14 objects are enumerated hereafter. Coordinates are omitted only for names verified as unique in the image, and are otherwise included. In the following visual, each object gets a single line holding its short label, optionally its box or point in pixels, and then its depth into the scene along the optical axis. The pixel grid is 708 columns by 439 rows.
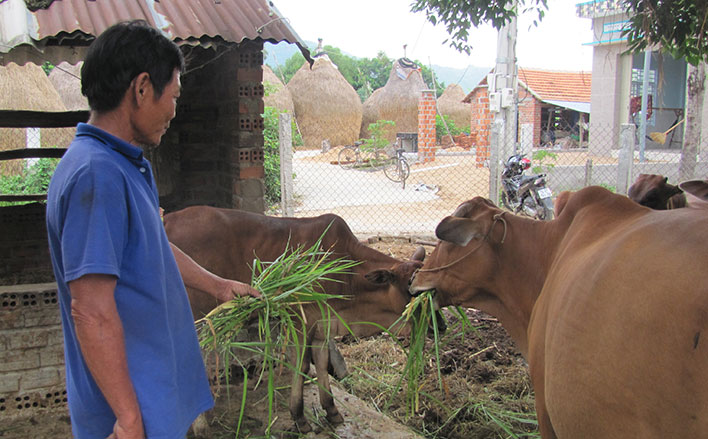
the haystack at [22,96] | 14.12
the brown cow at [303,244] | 4.30
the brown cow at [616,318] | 1.81
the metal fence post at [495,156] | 8.88
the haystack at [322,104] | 29.28
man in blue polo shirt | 1.69
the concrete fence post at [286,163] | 8.22
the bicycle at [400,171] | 16.23
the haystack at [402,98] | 30.83
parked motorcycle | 9.89
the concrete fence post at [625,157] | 9.52
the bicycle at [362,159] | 20.72
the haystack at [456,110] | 33.56
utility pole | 10.65
